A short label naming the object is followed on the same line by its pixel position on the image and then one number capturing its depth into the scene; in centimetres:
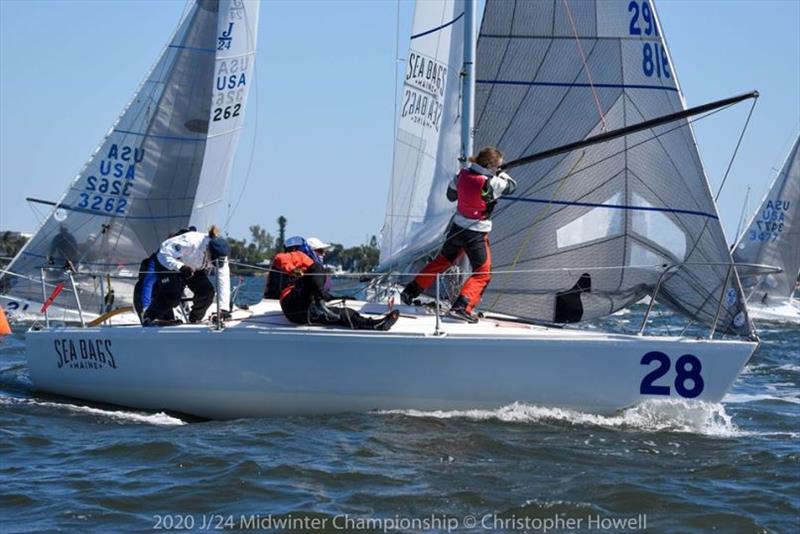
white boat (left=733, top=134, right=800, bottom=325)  6762
